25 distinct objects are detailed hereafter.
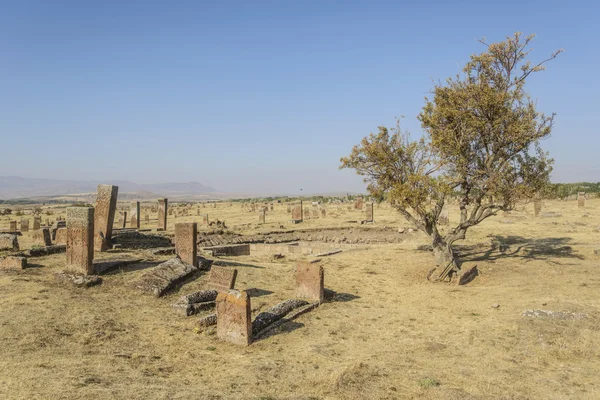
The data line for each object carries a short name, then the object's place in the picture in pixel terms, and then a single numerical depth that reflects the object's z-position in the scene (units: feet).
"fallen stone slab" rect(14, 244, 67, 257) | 50.58
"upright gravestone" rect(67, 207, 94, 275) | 41.60
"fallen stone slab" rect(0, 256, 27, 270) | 43.96
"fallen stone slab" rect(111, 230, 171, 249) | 63.18
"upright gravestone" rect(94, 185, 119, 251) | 56.24
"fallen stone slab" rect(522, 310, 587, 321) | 33.99
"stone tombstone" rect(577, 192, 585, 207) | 125.49
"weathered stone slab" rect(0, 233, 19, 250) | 57.62
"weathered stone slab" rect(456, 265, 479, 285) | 48.75
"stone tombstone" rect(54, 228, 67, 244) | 60.39
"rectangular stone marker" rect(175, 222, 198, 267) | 47.34
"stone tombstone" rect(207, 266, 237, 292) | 39.50
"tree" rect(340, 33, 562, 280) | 50.83
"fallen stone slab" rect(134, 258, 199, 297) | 39.19
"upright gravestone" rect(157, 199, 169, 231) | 95.91
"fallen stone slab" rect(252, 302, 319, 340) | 31.32
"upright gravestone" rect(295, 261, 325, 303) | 40.73
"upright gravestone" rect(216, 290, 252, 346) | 29.37
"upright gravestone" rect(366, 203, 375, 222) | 106.69
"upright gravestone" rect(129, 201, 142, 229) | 103.24
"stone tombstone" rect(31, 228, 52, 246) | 69.46
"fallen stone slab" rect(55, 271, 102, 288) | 39.22
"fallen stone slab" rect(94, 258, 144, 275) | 43.06
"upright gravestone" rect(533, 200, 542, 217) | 108.36
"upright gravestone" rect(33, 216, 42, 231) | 96.75
